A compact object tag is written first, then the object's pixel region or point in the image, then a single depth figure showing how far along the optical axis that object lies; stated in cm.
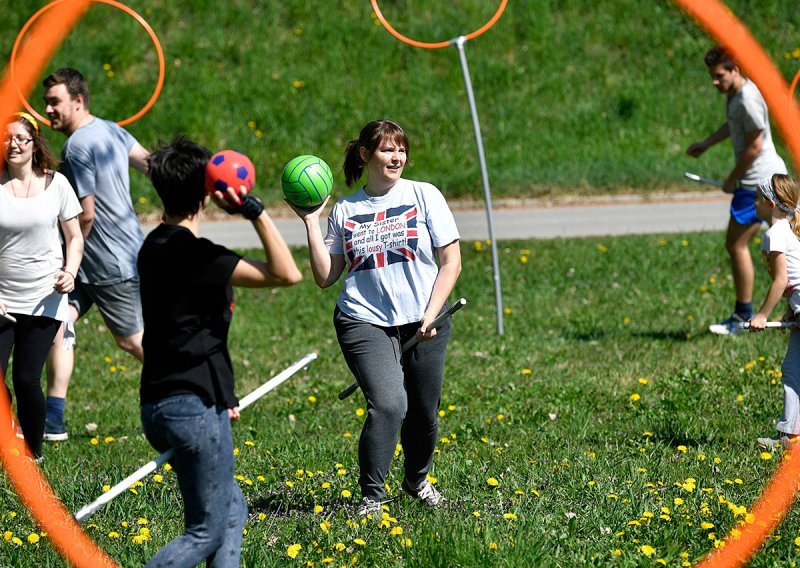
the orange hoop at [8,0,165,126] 1582
